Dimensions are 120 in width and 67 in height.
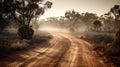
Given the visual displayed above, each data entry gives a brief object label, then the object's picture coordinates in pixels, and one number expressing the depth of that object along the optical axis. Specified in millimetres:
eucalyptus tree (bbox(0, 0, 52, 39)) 41722
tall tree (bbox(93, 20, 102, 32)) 75312
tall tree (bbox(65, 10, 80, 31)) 107875
